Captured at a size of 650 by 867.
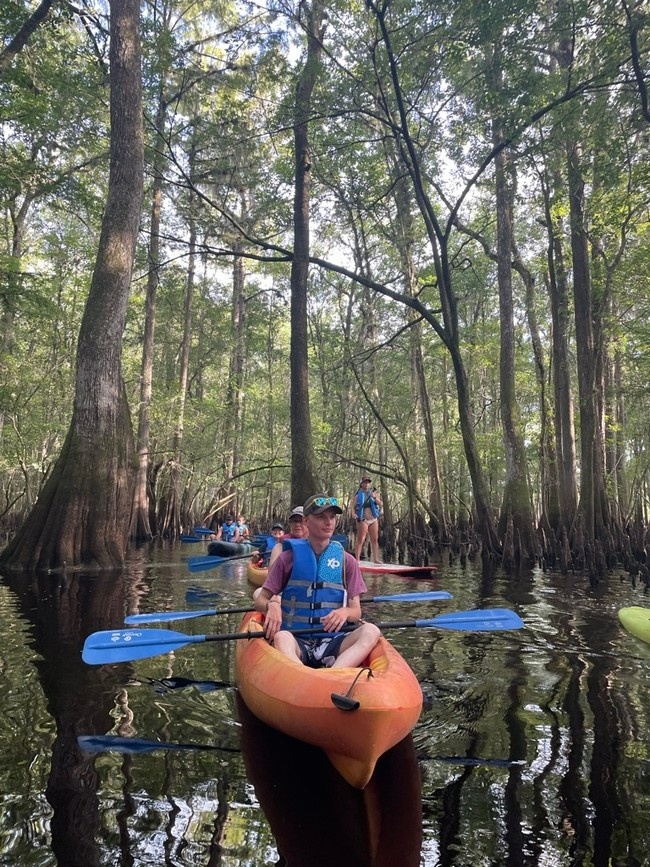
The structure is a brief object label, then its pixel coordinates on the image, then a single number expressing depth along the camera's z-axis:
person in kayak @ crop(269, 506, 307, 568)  5.82
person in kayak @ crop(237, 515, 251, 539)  14.82
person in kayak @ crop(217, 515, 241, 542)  14.38
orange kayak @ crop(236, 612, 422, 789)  2.15
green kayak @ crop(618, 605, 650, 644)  4.61
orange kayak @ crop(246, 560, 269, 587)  7.11
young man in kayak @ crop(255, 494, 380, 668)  3.38
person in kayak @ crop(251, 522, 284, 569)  7.76
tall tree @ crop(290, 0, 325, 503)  10.04
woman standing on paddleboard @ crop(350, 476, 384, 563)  9.70
